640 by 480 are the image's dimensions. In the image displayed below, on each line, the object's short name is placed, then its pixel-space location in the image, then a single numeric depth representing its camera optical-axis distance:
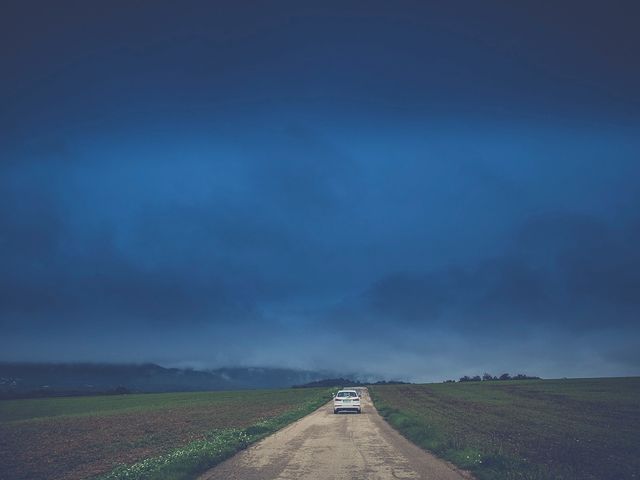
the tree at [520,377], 183.00
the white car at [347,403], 43.28
